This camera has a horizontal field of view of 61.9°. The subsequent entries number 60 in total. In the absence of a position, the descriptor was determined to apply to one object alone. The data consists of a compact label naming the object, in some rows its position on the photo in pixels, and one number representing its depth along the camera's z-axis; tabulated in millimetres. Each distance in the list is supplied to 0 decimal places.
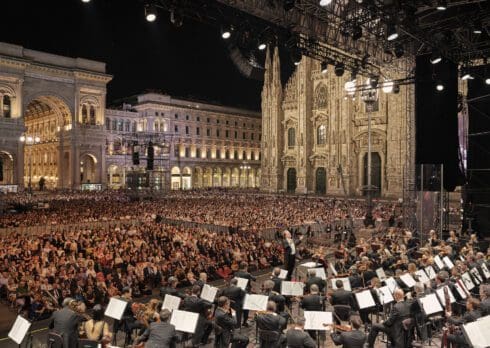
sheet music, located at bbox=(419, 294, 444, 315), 7625
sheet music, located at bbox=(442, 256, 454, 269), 11512
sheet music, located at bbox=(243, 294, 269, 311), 8117
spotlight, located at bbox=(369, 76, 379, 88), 20798
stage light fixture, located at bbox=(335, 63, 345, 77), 20238
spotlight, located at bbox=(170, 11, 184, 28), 13625
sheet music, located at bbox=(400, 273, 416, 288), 9414
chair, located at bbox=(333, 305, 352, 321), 8273
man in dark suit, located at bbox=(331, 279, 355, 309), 8820
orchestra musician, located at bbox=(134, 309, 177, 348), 6566
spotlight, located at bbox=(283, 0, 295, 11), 13070
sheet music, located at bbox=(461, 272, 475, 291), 9792
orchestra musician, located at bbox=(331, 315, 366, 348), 6625
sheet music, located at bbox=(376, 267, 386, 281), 10408
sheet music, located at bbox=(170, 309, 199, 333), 6965
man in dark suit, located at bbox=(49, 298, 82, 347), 7071
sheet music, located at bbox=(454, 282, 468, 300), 9062
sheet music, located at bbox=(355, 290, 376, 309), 8336
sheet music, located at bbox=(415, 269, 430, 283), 9969
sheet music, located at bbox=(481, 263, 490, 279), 10922
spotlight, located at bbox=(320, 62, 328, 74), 20109
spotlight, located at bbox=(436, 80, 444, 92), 16656
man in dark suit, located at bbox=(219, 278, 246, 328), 9258
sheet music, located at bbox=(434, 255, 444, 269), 11455
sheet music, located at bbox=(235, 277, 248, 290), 9711
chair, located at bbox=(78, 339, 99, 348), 6289
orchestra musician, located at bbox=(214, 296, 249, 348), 7794
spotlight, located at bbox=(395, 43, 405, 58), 16859
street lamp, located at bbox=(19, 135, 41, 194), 42369
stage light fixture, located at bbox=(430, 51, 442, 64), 16233
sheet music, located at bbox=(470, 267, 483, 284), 10484
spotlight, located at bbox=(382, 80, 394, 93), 19603
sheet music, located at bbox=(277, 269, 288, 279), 10367
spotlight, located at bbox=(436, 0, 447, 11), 12051
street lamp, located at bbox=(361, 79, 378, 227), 23950
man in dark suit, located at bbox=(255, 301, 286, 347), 7328
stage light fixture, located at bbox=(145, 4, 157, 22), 12665
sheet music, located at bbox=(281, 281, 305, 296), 9016
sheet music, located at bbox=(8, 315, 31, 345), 6609
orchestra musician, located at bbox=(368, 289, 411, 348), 7727
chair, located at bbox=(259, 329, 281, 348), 7145
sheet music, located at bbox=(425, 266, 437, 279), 10706
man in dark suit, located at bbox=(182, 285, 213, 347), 8102
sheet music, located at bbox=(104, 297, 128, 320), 7509
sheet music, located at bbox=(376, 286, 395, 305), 8742
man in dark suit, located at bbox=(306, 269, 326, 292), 9879
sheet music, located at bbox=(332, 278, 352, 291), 9547
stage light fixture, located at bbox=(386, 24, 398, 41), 14367
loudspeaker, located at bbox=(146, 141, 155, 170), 45488
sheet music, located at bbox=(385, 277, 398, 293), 9025
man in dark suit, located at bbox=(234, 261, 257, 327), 10047
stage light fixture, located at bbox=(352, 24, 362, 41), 15852
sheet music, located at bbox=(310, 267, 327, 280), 10750
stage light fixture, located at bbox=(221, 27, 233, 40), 15170
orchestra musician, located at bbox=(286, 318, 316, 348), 6629
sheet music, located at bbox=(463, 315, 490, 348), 6012
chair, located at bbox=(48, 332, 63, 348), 6891
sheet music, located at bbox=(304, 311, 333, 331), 7227
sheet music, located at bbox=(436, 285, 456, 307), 8459
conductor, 13406
